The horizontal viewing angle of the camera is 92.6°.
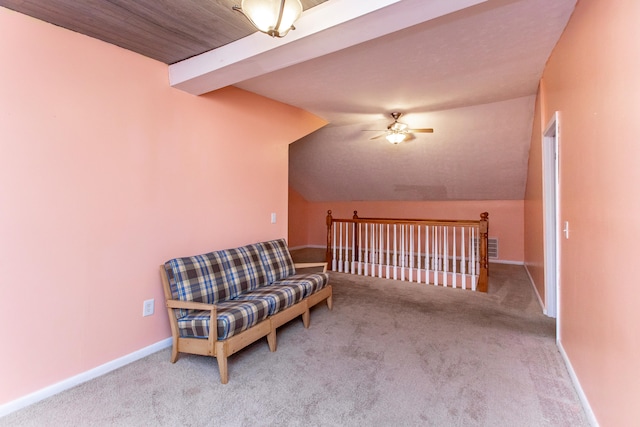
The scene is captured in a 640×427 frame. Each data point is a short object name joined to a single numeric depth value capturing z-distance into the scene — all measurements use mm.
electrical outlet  2455
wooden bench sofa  2121
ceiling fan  4066
